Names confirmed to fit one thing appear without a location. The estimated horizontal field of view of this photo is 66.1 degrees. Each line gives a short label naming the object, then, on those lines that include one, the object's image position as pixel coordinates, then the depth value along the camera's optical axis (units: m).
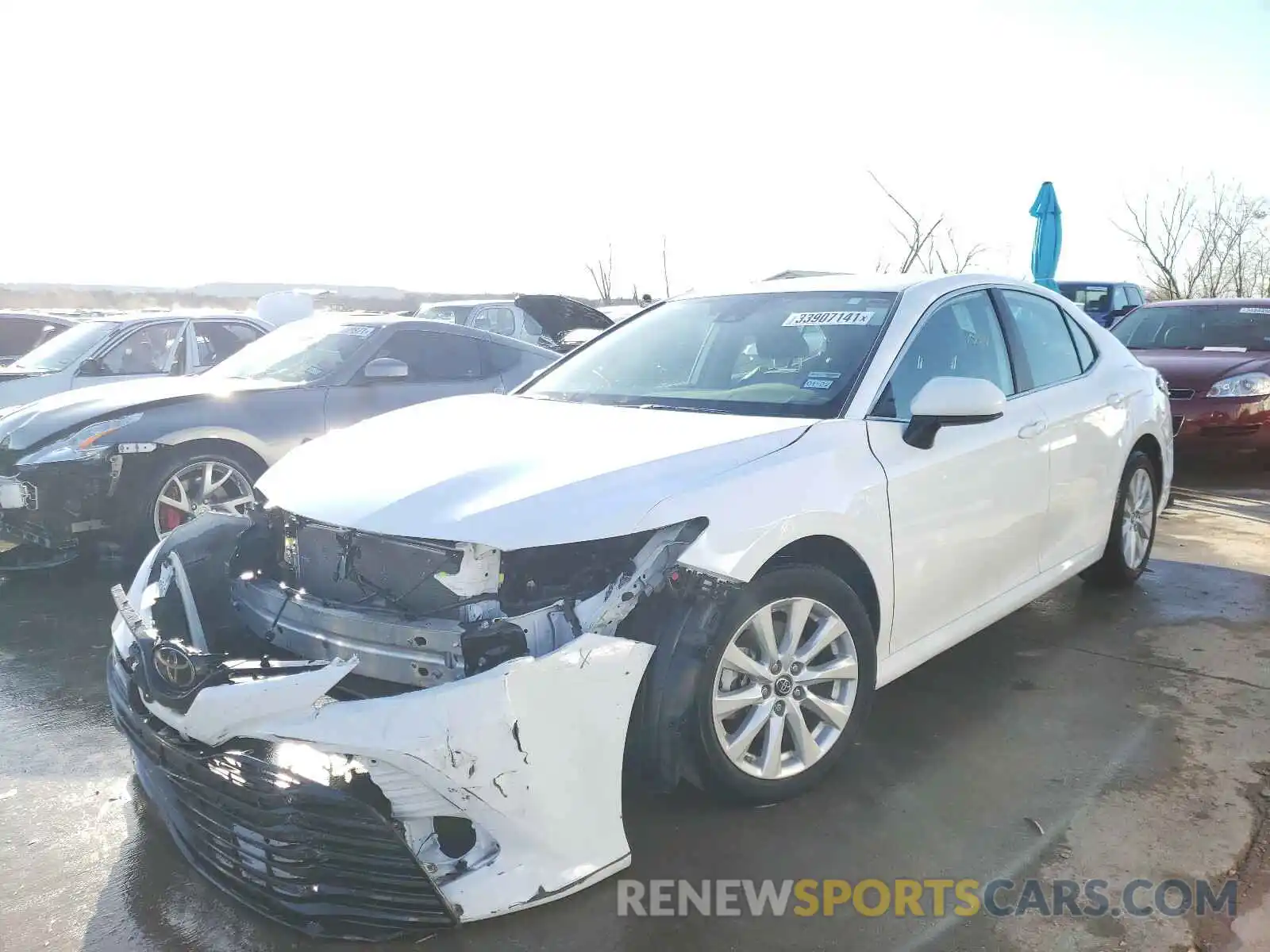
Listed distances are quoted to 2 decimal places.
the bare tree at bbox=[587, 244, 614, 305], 28.62
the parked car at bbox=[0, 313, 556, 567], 5.25
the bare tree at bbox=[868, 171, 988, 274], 16.38
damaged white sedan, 2.15
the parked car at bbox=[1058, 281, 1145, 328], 16.83
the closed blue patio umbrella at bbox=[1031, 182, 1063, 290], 12.10
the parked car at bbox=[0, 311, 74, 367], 10.95
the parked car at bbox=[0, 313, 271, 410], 8.22
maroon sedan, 7.72
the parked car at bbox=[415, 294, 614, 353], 13.23
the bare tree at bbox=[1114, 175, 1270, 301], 27.34
